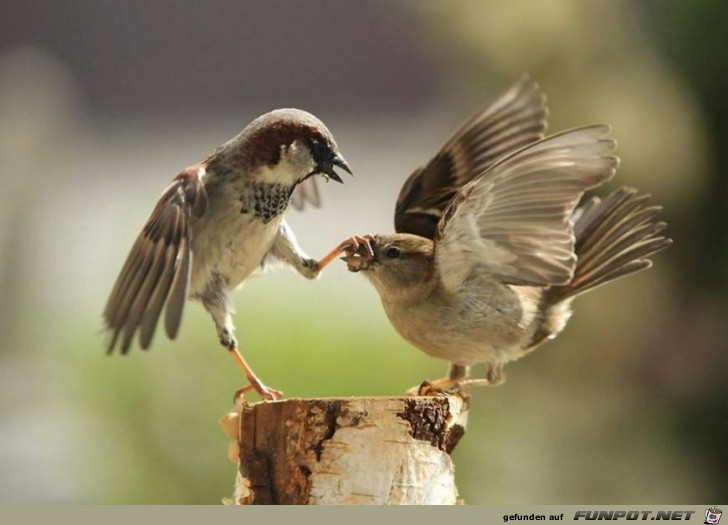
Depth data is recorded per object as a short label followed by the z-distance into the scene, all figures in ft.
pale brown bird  11.59
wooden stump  11.51
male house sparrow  11.55
